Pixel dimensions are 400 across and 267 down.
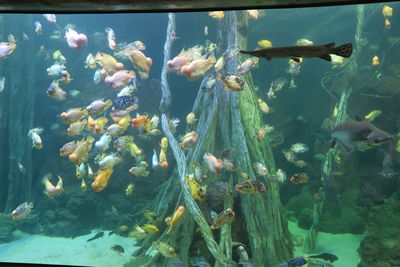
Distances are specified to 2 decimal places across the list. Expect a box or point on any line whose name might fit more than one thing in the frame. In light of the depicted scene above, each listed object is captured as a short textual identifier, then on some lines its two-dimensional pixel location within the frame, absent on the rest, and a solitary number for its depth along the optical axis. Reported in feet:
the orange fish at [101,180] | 17.44
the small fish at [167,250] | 15.99
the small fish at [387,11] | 28.61
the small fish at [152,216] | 19.41
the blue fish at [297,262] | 13.44
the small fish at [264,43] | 23.45
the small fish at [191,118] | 22.57
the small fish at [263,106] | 23.32
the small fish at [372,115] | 21.94
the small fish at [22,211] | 20.33
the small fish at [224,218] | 14.89
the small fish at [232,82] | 16.79
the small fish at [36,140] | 21.74
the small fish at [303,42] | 22.25
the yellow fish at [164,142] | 21.32
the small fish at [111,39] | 25.01
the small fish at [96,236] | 26.47
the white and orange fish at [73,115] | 19.26
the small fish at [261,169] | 19.17
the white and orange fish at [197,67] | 16.46
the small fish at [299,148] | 21.54
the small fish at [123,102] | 18.92
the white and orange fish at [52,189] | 21.95
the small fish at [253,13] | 25.13
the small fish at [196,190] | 16.56
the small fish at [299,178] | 19.60
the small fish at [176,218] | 17.08
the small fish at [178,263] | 16.78
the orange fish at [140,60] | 17.38
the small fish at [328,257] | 19.71
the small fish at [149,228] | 17.88
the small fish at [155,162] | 22.14
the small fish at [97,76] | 25.34
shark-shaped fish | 12.84
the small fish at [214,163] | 18.45
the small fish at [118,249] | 19.36
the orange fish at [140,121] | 18.68
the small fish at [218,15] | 22.71
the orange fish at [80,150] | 18.35
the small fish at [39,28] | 27.86
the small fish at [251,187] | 15.39
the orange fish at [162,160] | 21.66
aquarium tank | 17.93
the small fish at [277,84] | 23.59
